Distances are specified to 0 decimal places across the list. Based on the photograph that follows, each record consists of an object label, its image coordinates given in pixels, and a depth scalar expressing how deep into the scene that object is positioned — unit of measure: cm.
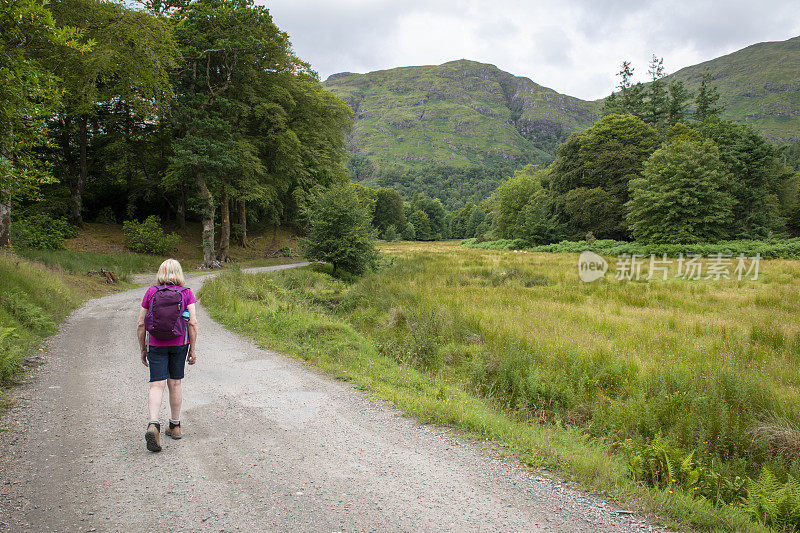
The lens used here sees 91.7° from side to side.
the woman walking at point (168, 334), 419
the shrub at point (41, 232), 1738
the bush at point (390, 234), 8205
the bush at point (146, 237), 2373
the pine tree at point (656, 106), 5012
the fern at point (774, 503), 346
